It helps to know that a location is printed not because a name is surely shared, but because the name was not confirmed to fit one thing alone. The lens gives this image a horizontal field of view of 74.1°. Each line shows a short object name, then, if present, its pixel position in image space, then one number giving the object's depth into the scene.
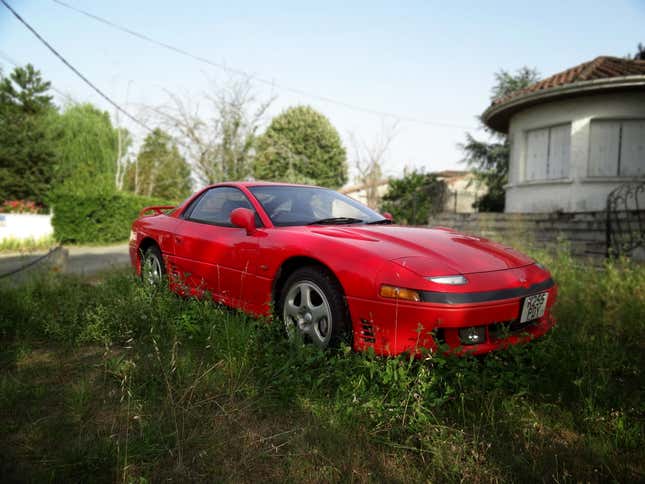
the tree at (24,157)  20.48
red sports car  2.38
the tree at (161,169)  22.37
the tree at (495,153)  17.64
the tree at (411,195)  14.78
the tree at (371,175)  19.27
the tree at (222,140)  20.84
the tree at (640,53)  17.77
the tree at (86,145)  25.56
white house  9.12
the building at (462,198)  16.17
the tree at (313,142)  33.06
